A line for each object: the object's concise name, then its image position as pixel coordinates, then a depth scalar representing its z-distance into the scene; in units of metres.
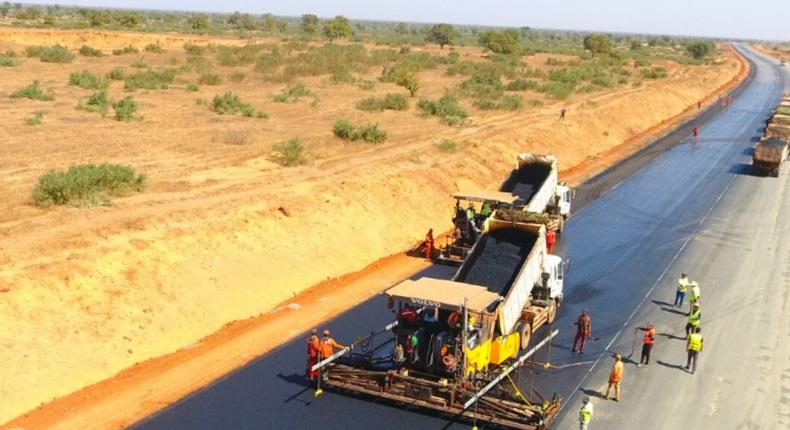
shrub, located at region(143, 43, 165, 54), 89.31
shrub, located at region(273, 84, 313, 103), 55.70
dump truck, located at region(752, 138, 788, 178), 43.00
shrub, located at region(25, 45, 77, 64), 73.88
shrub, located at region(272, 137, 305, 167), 34.84
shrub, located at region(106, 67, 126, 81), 62.00
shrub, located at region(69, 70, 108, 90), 56.11
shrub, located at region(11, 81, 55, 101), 49.34
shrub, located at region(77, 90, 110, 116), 45.78
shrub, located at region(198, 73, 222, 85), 63.06
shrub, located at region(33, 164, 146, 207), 25.58
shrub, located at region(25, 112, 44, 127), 40.22
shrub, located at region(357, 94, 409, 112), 52.91
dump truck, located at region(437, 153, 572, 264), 25.94
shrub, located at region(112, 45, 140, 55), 86.19
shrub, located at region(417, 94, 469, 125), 50.86
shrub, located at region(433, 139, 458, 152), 40.19
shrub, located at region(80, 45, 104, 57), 82.19
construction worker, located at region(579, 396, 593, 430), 14.50
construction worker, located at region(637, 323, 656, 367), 18.00
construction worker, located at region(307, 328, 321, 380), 16.61
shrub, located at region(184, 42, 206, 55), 86.50
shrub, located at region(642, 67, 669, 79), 98.44
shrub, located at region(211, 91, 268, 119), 48.03
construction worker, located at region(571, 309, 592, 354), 18.66
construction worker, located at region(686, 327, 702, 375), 17.61
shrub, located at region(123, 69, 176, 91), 57.62
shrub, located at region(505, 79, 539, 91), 72.26
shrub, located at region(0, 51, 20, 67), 67.56
